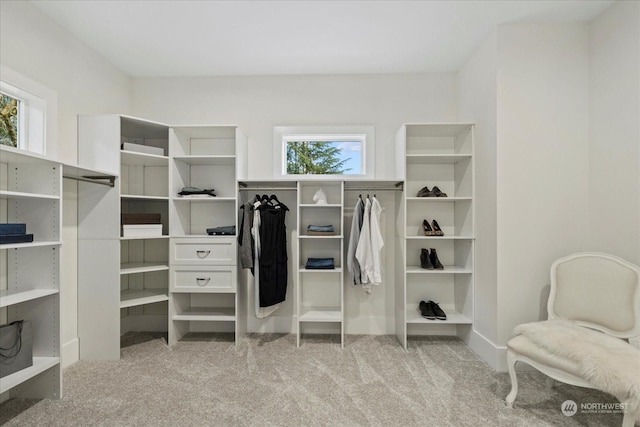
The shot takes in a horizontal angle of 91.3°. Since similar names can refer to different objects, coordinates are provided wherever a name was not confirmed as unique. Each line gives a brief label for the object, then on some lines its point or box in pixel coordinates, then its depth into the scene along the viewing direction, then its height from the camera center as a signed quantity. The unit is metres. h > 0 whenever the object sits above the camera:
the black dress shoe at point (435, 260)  3.17 -0.47
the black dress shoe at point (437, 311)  3.07 -0.97
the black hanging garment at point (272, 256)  3.07 -0.41
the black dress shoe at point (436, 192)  3.15 +0.22
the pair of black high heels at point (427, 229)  3.17 -0.15
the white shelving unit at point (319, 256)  3.46 -0.46
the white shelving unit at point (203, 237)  3.11 -0.23
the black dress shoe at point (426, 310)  3.11 -0.98
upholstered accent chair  1.64 -0.76
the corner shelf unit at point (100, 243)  2.75 -0.25
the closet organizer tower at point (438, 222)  3.31 -0.10
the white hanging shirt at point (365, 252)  3.00 -0.37
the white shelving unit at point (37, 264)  2.07 -0.34
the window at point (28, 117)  2.30 +0.75
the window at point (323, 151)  3.50 +0.72
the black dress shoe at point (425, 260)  3.21 -0.48
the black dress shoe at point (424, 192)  3.17 +0.22
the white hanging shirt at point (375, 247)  3.00 -0.32
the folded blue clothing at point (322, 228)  3.19 -0.14
